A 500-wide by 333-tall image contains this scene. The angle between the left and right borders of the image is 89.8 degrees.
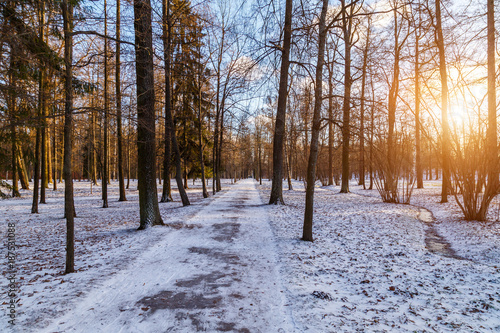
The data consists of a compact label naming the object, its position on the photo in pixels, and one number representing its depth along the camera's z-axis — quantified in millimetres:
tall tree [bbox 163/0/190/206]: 9766
